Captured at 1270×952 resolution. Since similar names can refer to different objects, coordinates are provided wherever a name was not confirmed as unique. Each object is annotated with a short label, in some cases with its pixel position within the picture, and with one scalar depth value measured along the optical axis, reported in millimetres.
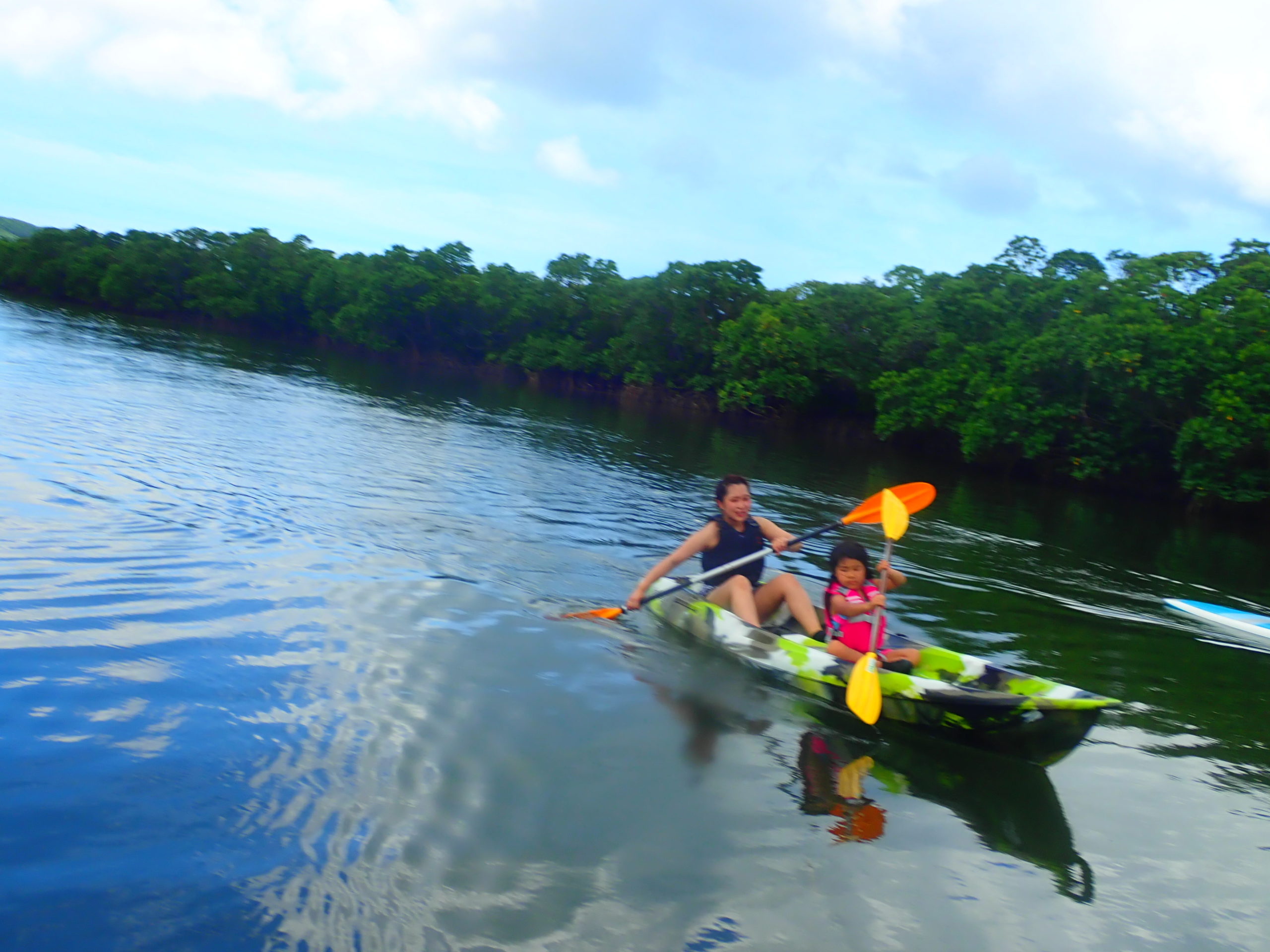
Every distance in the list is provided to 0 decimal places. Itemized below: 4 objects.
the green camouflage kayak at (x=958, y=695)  4574
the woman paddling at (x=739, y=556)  6680
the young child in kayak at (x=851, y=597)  6023
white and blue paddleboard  8477
